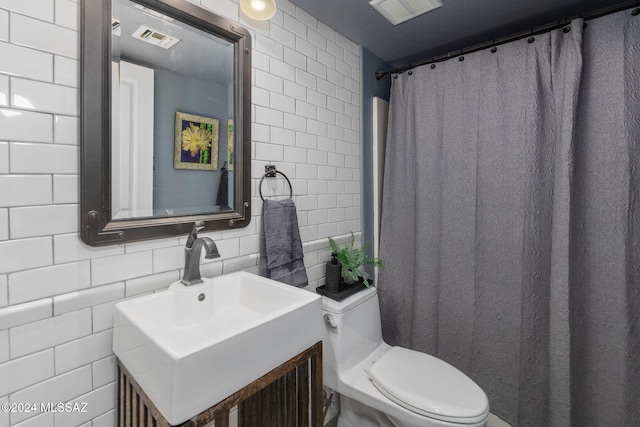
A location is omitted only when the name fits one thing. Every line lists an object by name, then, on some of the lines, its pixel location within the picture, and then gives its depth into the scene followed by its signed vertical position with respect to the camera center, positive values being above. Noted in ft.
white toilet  3.94 -2.57
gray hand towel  4.43 -0.56
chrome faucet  3.45 -0.62
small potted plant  5.40 -1.02
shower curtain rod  4.17 +2.87
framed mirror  2.99 +0.99
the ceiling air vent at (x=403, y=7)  4.82 +3.28
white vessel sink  2.23 -1.23
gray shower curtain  4.32 -0.23
